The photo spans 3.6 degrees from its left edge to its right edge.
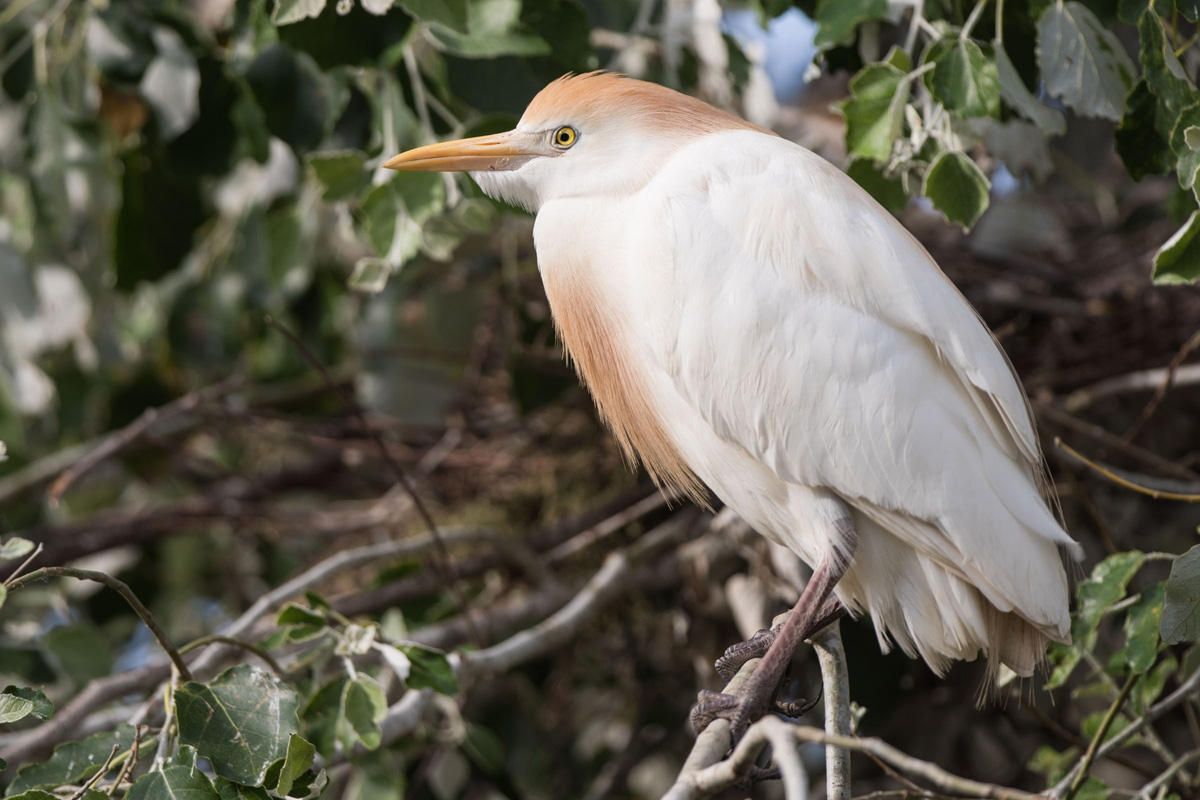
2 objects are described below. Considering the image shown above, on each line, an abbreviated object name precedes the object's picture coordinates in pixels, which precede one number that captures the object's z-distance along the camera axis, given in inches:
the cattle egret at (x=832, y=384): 284.7
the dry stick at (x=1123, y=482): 285.3
